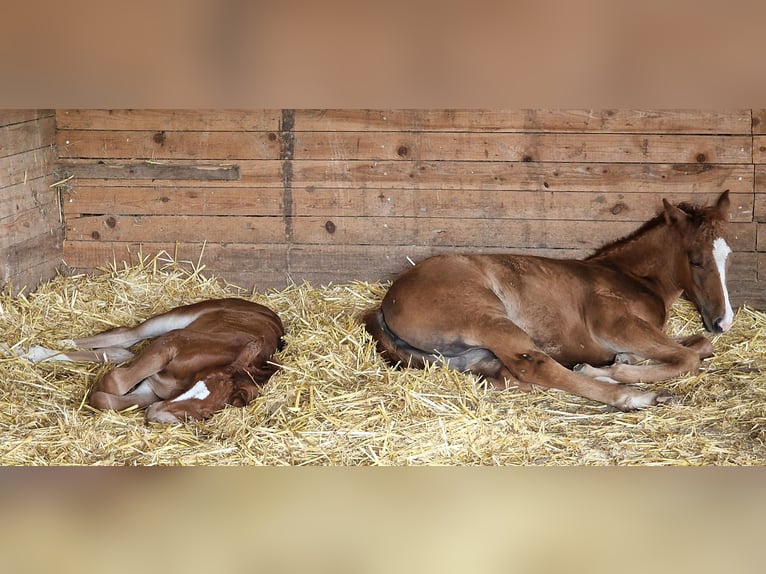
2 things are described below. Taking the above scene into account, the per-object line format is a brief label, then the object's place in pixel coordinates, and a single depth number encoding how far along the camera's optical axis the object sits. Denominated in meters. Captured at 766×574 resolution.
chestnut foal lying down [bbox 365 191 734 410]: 4.34
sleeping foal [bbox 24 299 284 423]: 4.09
